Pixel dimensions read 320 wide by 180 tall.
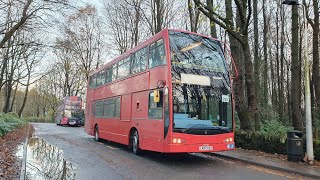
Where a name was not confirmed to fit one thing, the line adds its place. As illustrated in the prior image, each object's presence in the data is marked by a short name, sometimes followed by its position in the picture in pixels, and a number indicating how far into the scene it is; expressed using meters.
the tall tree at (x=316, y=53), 15.43
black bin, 7.59
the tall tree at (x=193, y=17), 15.92
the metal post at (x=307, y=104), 7.38
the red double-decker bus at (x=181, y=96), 7.29
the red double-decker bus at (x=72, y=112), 30.97
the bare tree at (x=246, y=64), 9.66
